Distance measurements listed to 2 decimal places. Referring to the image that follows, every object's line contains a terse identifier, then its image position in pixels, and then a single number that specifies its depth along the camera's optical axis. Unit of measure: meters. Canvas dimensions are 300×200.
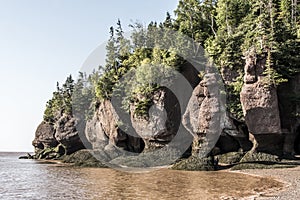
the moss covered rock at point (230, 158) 36.09
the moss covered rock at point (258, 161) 31.94
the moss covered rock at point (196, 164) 34.00
